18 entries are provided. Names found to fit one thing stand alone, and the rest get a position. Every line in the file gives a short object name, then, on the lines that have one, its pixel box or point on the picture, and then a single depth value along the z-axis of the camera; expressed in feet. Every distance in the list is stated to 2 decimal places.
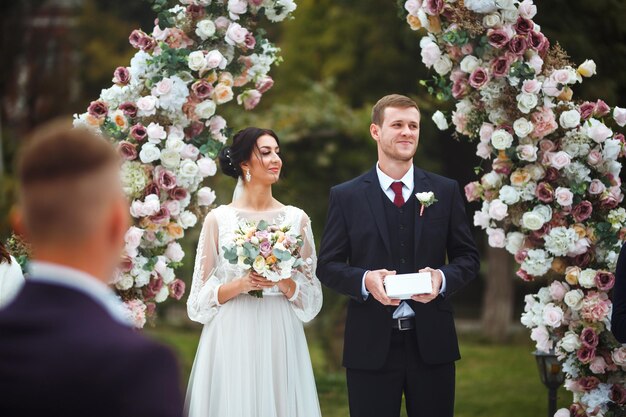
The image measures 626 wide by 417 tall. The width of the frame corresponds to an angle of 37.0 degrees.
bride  18.88
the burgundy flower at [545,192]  19.80
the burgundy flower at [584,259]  20.12
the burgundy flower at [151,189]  20.45
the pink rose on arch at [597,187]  19.88
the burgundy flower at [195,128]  21.22
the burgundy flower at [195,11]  21.18
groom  17.03
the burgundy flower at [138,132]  20.35
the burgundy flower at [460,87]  20.01
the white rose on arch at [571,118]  19.65
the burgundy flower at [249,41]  21.15
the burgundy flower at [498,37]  19.36
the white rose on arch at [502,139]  19.69
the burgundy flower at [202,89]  20.76
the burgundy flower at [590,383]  19.76
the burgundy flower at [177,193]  20.59
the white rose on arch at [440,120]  20.34
